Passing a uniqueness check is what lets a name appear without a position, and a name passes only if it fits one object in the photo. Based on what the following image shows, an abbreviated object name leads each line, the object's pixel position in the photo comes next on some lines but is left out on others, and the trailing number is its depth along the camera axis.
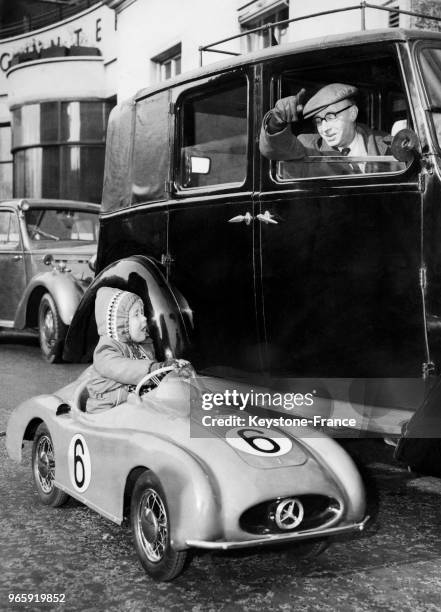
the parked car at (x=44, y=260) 9.74
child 3.97
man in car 4.18
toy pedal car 3.07
